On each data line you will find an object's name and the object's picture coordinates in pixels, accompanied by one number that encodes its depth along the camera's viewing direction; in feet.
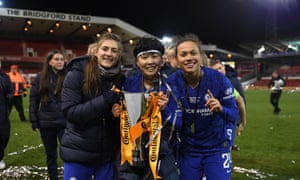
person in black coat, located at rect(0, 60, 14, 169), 19.27
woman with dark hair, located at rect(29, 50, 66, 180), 16.69
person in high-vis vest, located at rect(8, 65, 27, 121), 43.27
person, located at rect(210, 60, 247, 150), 14.92
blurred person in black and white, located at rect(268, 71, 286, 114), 53.98
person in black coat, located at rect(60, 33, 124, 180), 9.86
